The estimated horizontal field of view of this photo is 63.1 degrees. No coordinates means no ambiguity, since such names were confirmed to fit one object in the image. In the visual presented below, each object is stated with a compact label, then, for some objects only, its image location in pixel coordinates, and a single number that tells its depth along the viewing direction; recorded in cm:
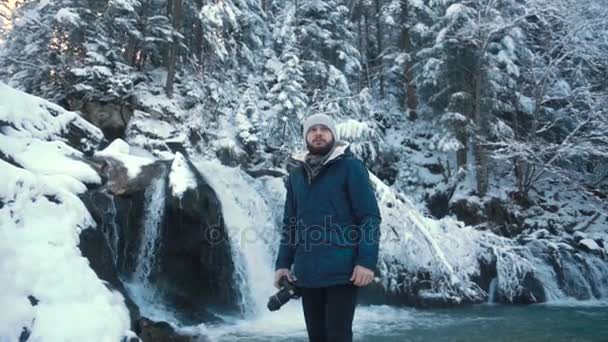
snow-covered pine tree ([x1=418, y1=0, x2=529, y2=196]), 1545
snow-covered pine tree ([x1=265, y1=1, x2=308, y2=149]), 1373
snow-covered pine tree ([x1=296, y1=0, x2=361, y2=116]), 1574
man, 272
